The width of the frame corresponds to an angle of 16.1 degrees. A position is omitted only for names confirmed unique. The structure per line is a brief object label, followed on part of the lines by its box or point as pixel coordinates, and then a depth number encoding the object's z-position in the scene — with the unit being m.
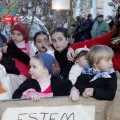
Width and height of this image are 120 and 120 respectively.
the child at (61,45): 5.13
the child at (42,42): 5.48
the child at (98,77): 3.52
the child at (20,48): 5.68
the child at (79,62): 4.71
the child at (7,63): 4.49
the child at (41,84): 3.74
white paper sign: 3.40
